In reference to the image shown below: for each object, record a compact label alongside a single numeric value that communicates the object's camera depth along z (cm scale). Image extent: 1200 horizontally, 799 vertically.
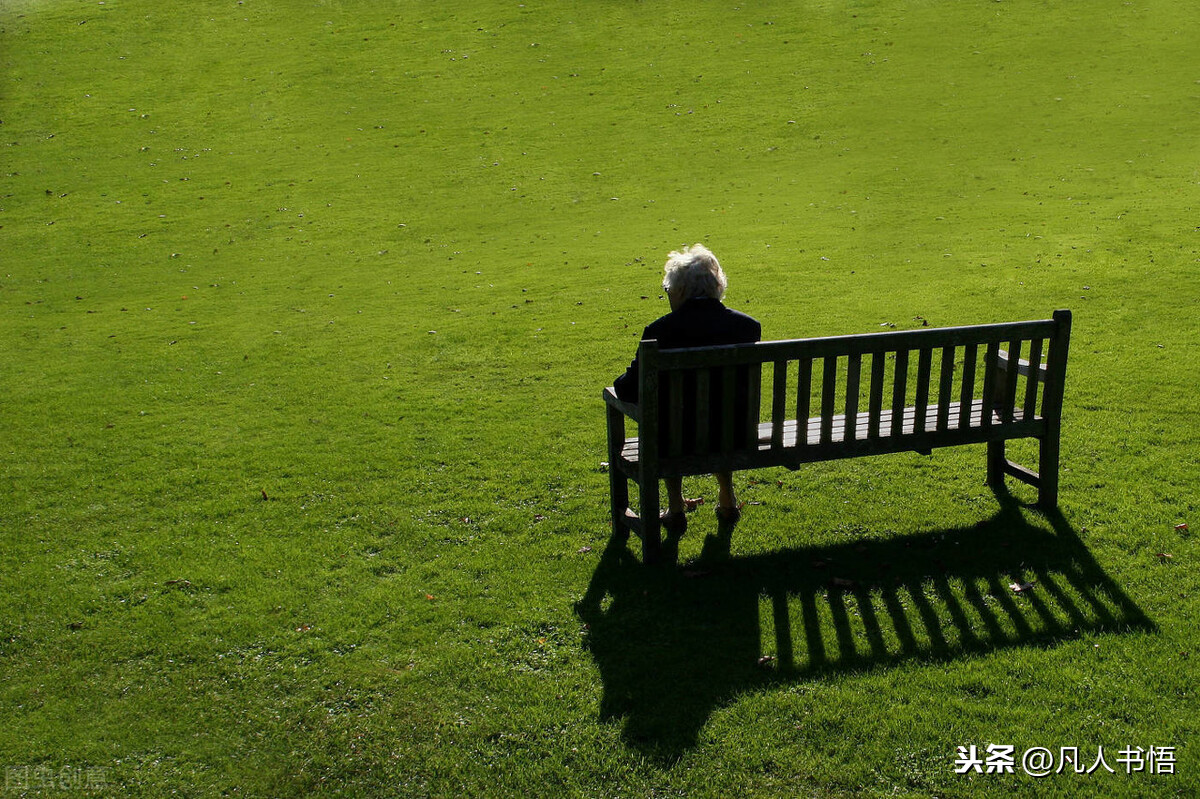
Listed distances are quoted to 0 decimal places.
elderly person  636
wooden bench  611
